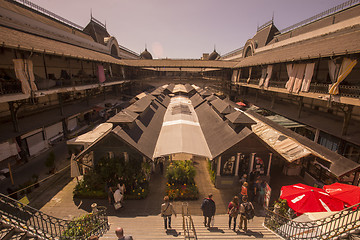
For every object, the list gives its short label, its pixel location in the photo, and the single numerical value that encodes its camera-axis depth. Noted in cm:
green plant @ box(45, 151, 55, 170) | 1316
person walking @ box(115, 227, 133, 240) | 560
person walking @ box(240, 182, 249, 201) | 1029
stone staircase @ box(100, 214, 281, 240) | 818
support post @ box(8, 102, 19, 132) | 1343
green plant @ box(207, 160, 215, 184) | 1362
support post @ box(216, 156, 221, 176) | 1249
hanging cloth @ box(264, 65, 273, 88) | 2323
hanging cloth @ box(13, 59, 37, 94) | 1284
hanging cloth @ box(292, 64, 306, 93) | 1736
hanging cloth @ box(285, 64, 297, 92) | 1823
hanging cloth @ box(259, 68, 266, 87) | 2455
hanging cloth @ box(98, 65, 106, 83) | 2618
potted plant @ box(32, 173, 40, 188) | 1208
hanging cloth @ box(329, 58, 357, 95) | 1250
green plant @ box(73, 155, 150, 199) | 1146
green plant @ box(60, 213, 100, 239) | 720
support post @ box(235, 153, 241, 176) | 1223
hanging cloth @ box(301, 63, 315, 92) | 1621
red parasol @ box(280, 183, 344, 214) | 764
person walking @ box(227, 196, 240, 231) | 829
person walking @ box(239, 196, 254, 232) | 824
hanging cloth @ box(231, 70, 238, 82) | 3626
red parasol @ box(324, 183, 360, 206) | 797
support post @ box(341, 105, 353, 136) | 1292
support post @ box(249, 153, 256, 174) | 1229
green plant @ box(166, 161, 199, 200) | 1162
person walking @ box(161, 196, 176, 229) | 817
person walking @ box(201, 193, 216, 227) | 834
